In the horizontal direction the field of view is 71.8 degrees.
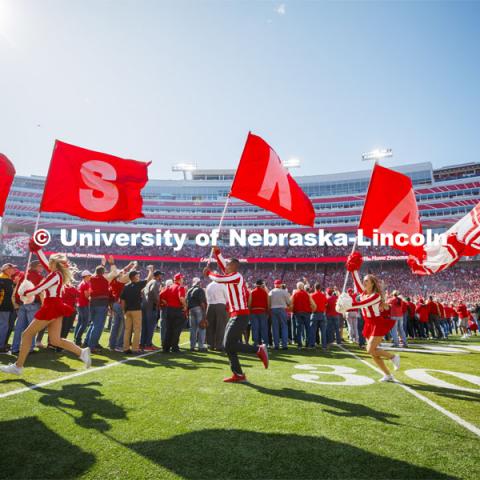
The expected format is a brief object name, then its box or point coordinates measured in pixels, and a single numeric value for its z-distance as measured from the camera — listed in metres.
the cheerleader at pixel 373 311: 5.50
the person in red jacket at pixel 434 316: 15.64
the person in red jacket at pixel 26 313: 7.14
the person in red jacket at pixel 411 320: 15.29
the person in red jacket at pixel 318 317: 9.55
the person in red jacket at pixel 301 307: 9.75
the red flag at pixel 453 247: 8.52
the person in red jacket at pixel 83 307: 8.63
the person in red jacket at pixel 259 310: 9.41
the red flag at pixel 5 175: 6.70
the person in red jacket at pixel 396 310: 10.94
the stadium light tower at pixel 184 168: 69.88
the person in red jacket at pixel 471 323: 18.97
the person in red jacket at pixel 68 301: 8.80
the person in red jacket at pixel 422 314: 15.46
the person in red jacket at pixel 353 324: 12.20
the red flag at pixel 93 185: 6.61
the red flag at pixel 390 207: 7.94
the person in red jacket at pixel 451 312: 18.31
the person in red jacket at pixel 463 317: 17.86
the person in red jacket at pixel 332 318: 11.03
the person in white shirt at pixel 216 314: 9.10
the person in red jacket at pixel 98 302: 7.70
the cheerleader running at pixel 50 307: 4.92
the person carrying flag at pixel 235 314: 5.29
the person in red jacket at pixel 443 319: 16.17
